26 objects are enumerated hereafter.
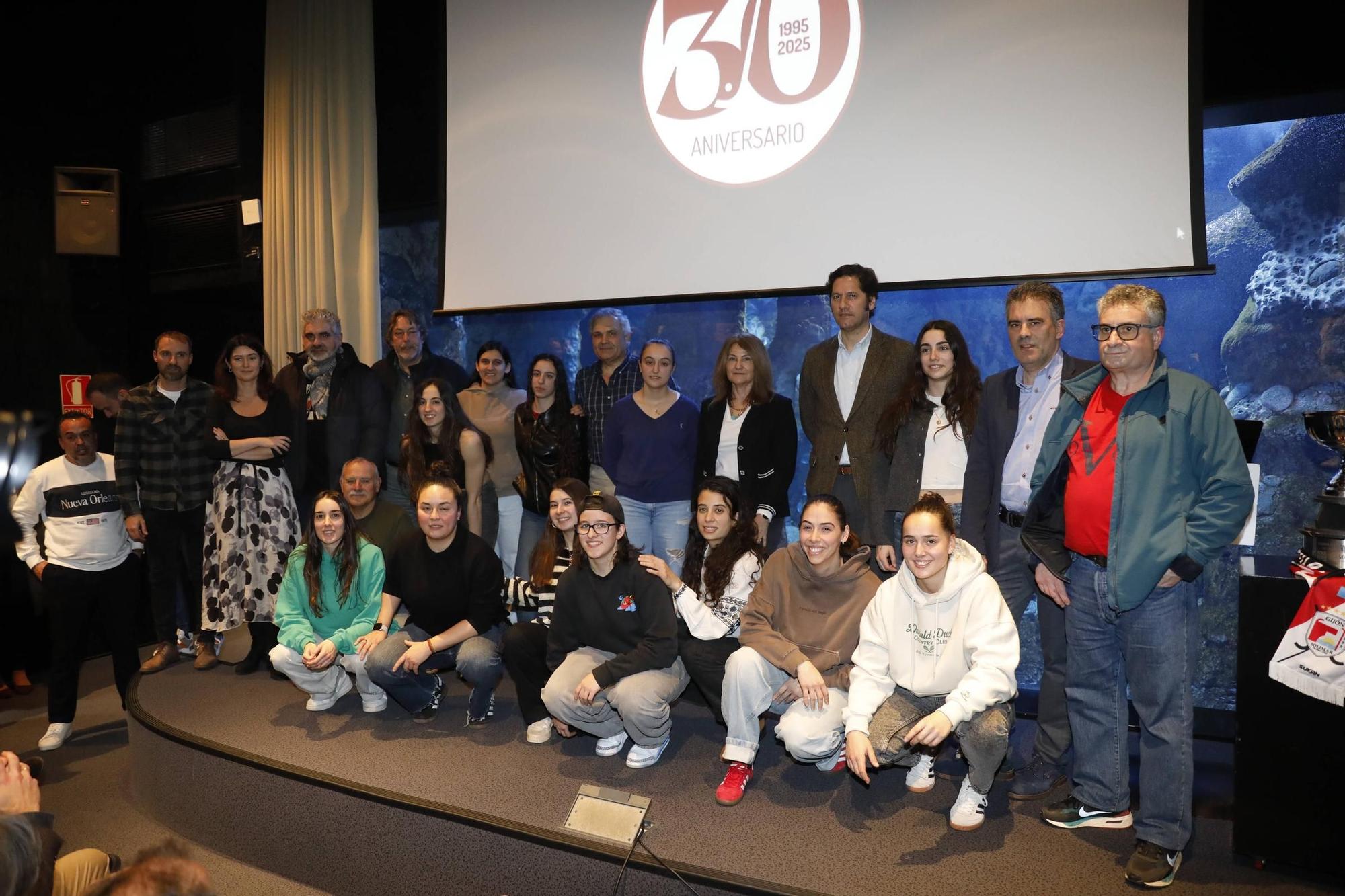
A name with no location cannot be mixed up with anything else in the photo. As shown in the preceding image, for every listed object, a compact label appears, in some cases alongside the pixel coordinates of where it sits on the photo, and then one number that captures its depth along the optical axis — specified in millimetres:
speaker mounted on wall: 5047
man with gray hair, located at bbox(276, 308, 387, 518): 4168
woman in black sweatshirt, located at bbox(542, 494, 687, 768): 2916
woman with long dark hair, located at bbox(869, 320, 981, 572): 3027
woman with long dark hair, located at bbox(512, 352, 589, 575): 3969
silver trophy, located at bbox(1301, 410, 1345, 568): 2256
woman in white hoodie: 2445
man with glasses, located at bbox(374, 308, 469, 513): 4312
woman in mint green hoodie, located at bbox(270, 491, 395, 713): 3369
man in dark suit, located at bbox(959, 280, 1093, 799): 2725
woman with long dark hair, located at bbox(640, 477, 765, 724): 3039
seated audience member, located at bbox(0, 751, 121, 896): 1491
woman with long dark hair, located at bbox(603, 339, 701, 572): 3693
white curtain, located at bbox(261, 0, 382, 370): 5195
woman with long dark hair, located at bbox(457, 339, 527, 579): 4102
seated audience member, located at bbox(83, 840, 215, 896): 1319
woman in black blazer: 3459
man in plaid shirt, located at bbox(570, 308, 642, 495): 4031
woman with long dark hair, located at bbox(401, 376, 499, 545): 3895
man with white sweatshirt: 3756
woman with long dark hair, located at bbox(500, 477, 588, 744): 3160
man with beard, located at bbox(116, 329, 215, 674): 4043
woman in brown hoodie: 2711
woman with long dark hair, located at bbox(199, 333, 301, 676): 3904
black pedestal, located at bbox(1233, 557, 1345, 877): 2197
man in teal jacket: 2219
